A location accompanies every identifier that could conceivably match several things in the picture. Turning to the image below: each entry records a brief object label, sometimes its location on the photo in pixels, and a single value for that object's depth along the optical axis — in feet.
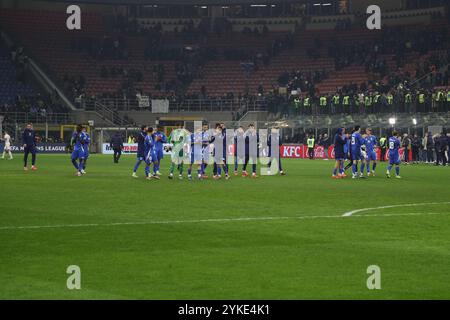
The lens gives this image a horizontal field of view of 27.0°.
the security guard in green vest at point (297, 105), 240.12
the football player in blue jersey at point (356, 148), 131.64
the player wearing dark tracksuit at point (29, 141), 146.10
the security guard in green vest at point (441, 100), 197.57
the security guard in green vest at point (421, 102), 202.59
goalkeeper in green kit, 123.54
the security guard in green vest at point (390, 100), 210.01
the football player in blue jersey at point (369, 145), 132.87
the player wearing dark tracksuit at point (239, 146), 132.16
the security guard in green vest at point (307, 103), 236.67
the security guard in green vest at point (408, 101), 205.98
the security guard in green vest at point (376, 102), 212.84
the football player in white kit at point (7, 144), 202.84
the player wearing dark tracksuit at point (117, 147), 188.27
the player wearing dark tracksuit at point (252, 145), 130.52
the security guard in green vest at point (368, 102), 214.69
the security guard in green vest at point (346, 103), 223.10
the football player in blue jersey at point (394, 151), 129.66
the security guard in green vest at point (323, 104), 231.09
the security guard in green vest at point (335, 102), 226.17
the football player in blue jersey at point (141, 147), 126.82
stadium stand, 257.75
